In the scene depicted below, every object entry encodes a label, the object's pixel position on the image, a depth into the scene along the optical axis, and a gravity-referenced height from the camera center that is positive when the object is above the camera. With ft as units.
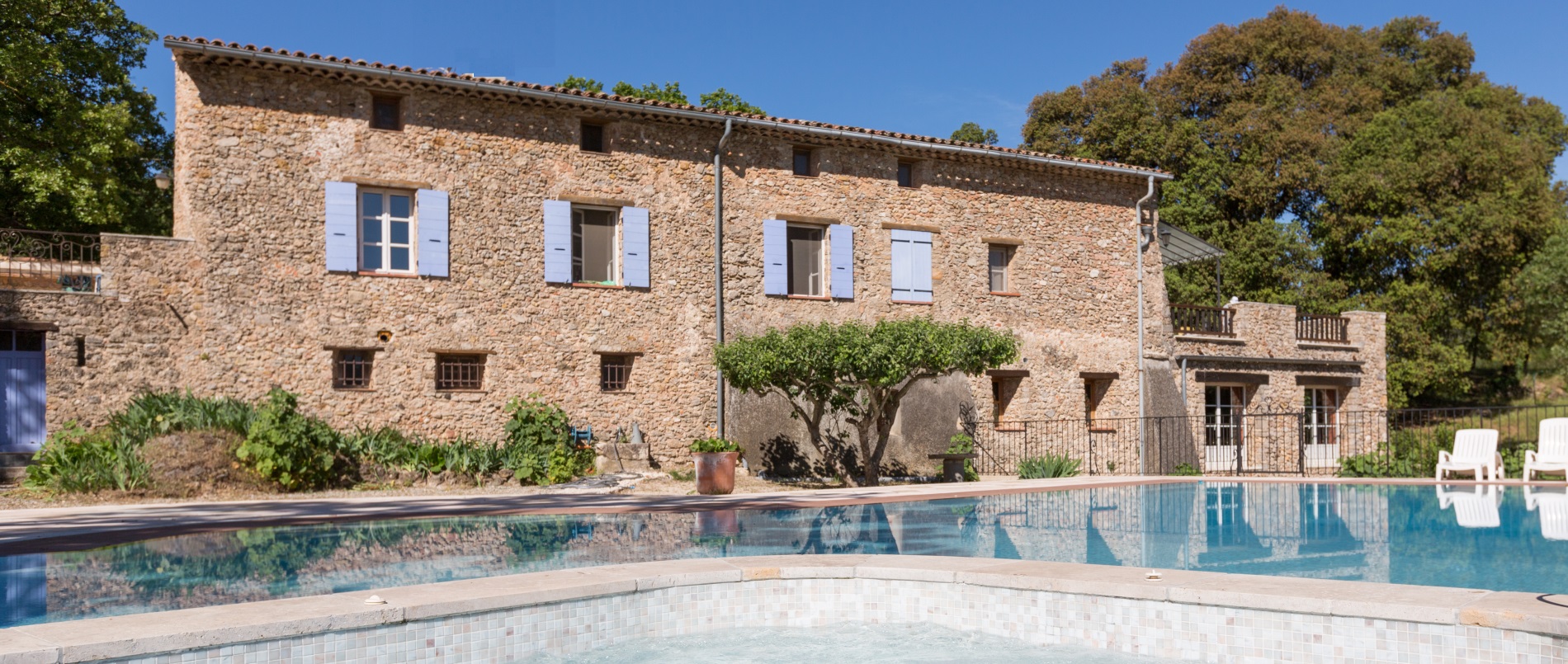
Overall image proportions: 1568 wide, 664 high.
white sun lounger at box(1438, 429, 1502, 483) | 46.62 -3.54
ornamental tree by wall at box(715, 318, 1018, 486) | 44.45 +0.36
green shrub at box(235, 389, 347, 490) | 42.24 -2.98
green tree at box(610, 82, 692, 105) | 82.35 +20.40
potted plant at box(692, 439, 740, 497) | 43.83 -3.70
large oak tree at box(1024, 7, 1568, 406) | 88.07 +14.64
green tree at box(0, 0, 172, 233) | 61.77 +14.22
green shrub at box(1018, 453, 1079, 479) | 57.77 -4.96
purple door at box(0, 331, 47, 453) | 44.16 -0.91
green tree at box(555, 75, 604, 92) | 82.17 +20.70
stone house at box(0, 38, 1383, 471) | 46.16 +5.03
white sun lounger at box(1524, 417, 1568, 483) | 44.84 -3.23
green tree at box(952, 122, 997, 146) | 115.23 +23.93
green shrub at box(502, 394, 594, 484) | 49.19 -3.40
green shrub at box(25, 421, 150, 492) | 39.60 -3.38
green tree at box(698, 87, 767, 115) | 85.40 +20.20
